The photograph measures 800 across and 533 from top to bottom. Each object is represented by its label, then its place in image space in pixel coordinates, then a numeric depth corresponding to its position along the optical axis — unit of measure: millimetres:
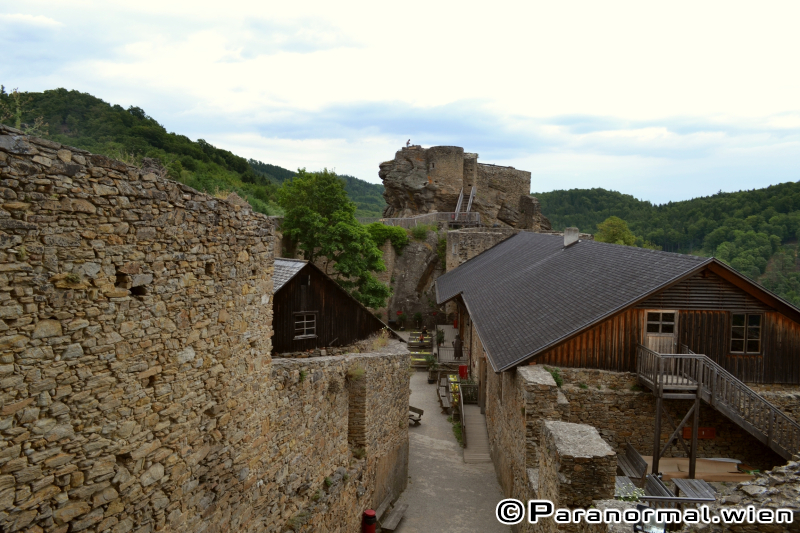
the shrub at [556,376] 10914
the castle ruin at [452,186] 40094
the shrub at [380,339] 13538
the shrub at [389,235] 31859
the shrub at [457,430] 16544
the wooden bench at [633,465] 9831
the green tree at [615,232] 51000
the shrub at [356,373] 9523
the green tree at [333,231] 22984
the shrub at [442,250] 33719
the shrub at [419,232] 33719
